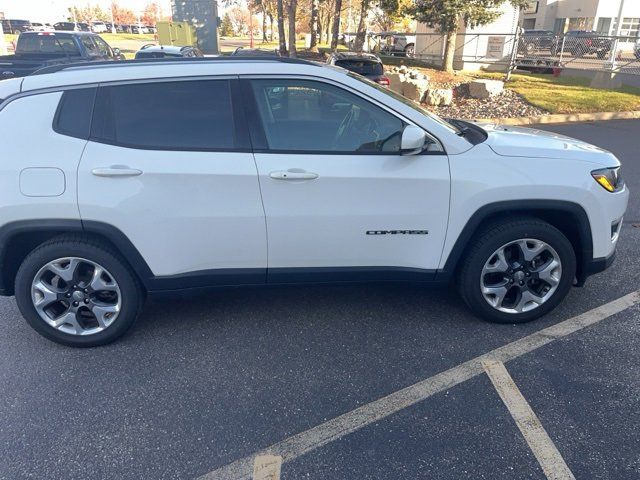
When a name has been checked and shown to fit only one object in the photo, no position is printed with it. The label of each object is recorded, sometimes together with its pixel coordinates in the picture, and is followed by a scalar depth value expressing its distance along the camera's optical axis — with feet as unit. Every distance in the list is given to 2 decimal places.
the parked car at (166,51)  46.68
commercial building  133.90
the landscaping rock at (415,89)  43.49
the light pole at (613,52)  51.62
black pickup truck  35.12
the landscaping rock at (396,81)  45.19
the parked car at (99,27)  228.02
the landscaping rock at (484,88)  46.39
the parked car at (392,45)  93.76
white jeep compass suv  9.50
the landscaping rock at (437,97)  43.91
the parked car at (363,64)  36.24
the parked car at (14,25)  157.47
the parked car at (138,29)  236.96
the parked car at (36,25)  158.05
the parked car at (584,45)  53.83
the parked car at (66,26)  142.92
